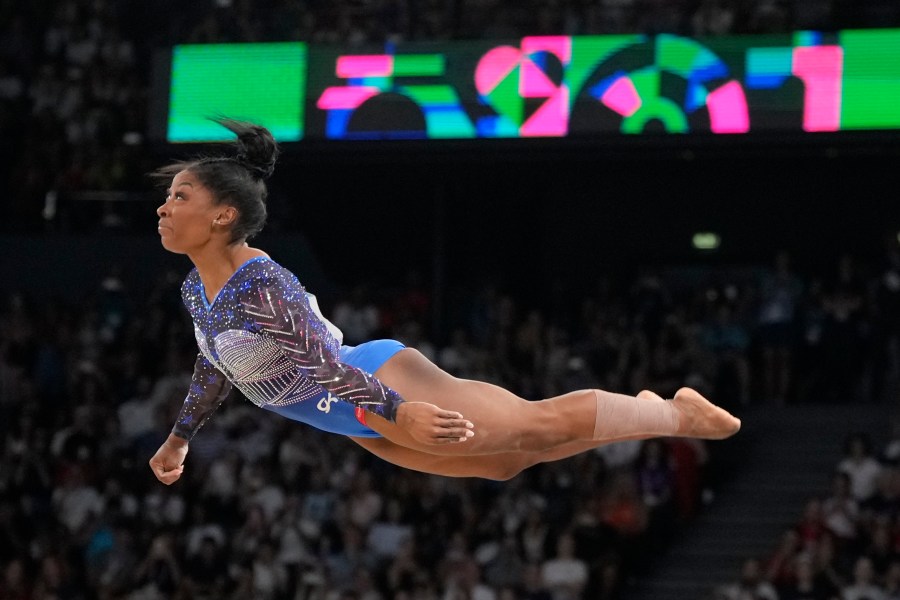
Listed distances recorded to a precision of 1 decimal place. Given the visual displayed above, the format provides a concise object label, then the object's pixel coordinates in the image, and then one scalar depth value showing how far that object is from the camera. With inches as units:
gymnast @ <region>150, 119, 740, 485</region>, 360.5
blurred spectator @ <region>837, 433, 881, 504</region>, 787.4
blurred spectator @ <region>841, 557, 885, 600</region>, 716.0
